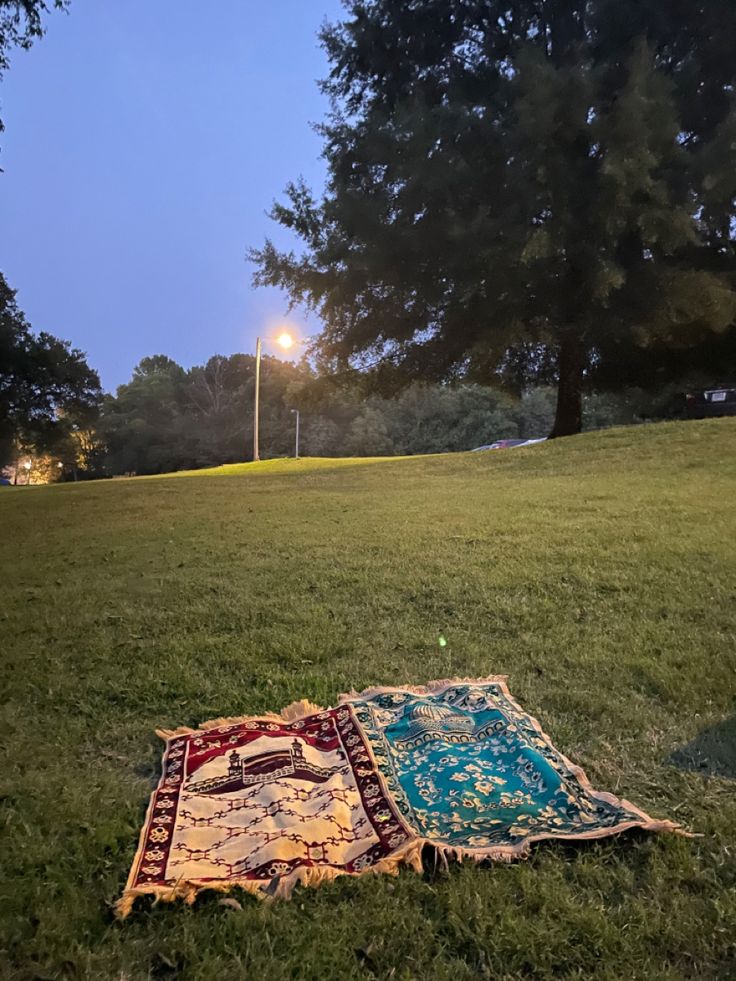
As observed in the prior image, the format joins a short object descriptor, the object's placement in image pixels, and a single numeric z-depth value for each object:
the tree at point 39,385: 31.03
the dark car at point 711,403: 16.09
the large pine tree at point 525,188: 13.52
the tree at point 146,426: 53.16
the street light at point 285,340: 20.74
